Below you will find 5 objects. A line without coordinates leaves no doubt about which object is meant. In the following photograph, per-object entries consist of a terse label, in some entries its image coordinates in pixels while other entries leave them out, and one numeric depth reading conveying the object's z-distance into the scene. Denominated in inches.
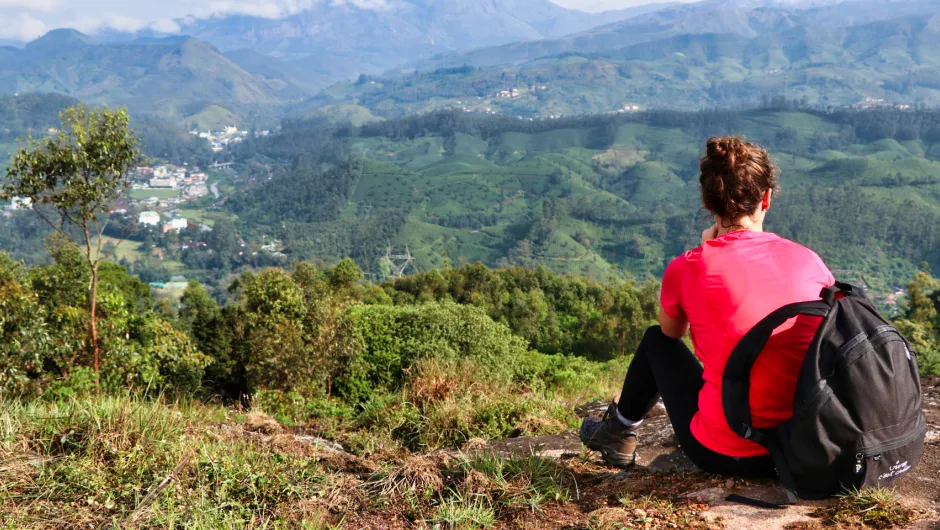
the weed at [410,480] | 115.0
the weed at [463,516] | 101.0
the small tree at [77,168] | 292.2
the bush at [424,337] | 454.0
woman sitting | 86.5
